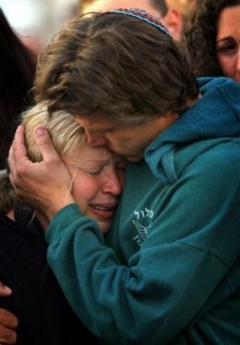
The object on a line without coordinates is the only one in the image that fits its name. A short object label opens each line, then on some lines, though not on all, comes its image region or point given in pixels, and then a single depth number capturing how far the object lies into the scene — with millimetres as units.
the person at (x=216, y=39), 5674
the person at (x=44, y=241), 4386
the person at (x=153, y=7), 7581
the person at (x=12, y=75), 6033
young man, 3872
